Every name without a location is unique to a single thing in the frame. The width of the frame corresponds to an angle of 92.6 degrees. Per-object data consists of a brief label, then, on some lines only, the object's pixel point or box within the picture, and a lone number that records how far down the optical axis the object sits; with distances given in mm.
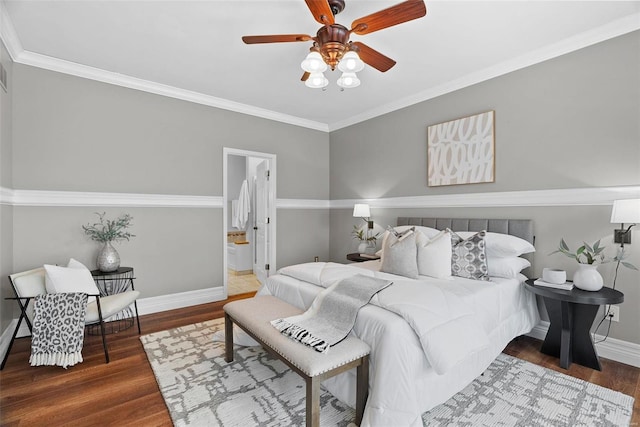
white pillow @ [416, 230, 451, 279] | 2674
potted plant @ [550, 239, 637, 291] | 2338
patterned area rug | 1806
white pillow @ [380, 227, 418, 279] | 2700
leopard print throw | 2326
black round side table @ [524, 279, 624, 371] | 2307
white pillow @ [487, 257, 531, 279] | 2736
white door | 4844
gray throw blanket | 1775
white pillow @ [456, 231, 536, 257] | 2766
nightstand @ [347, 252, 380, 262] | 4137
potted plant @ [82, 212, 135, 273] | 3131
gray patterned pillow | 2697
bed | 1614
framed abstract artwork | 3271
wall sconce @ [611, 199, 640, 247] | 2152
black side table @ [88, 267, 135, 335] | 3169
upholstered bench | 1544
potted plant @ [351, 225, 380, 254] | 4396
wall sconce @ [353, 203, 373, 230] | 4387
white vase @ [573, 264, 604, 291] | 2336
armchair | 2455
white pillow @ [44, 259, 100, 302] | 2477
